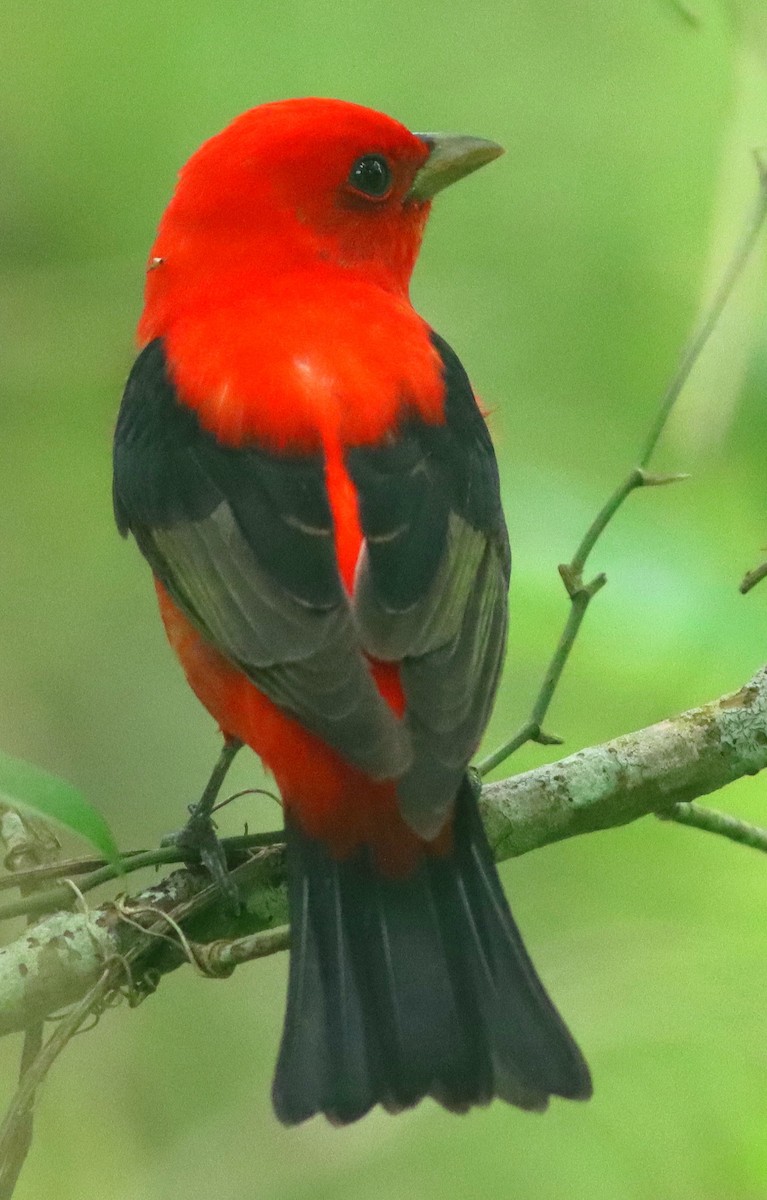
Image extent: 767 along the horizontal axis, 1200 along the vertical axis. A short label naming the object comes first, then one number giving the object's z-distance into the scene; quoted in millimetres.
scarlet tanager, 6461
